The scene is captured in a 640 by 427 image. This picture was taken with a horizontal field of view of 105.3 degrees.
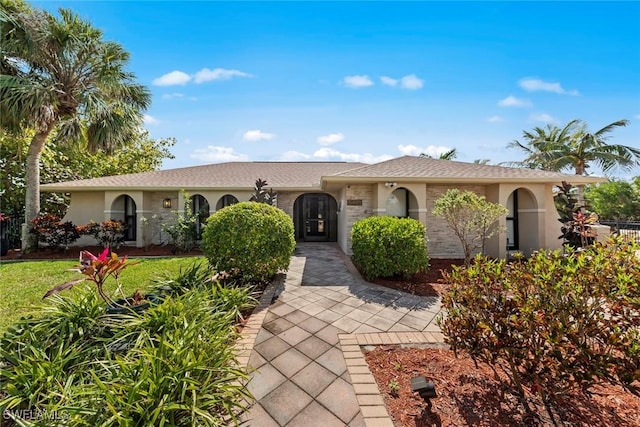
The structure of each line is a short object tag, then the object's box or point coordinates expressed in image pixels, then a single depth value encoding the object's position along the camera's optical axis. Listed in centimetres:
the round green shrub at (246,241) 540
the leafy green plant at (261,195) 1026
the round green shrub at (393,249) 604
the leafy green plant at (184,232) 1045
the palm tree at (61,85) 827
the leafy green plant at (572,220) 718
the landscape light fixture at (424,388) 217
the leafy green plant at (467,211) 624
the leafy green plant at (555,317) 196
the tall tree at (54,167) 1362
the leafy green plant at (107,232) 1020
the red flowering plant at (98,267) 297
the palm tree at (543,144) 1791
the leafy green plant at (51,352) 221
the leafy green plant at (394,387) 256
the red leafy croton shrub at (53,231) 981
